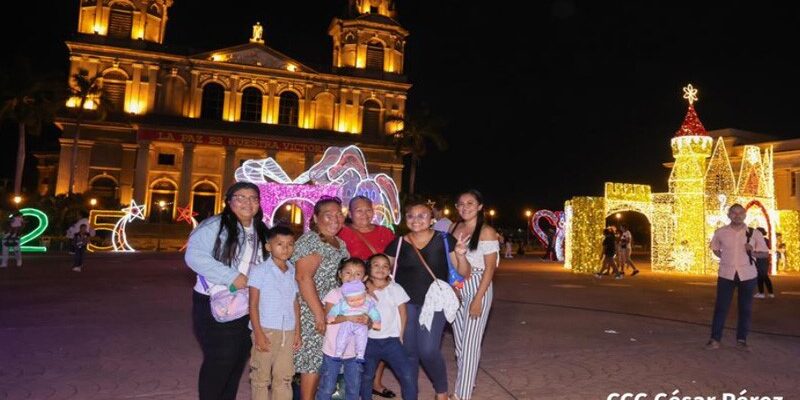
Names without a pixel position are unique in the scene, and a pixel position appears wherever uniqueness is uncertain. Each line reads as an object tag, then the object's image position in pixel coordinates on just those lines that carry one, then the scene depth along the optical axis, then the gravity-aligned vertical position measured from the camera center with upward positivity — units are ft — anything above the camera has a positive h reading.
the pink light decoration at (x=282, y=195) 65.57 +3.82
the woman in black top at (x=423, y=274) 13.71 -1.08
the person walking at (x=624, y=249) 59.00 -0.81
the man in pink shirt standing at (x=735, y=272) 21.84 -1.03
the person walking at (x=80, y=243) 48.96 -2.43
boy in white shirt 11.76 -2.11
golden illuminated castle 60.54 +4.73
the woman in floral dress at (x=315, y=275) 12.67 -1.15
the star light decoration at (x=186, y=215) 107.96 +1.40
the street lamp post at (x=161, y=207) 126.32 +3.17
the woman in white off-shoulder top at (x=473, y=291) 14.58 -1.56
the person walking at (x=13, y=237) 51.01 -2.27
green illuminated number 72.73 -1.56
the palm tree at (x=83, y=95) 118.01 +27.00
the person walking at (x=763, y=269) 38.50 -1.45
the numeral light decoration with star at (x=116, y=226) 81.87 -1.33
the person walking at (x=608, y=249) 55.01 -0.82
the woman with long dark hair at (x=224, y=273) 11.22 -1.04
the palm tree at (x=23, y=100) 107.86 +23.26
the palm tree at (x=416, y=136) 142.61 +25.74
